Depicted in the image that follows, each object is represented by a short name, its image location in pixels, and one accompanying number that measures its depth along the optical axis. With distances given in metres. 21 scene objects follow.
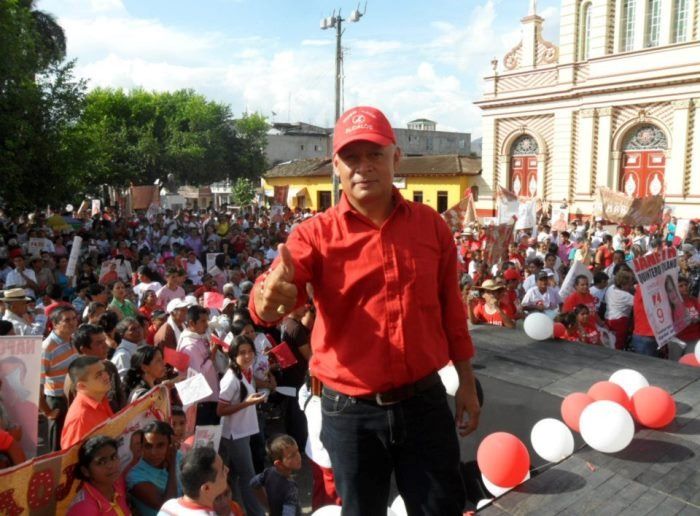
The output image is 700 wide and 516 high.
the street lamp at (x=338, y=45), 18.79
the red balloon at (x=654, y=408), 4.04
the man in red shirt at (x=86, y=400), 3.87
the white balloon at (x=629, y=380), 4.62
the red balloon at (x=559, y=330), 6.83
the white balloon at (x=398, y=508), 3.88
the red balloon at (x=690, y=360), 6.32
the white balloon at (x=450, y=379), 5.00
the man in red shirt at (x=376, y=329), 2.13
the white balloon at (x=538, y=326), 6.52
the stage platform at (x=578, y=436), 3.27
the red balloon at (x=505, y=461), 3.78
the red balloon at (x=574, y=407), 4.30
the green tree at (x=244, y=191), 46.16
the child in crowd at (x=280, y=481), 4.04
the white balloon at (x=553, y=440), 4.05
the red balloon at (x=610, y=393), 4.31
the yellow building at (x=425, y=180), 31.31
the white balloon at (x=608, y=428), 3.70
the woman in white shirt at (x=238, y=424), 4.70
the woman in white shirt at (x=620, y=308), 7.99
